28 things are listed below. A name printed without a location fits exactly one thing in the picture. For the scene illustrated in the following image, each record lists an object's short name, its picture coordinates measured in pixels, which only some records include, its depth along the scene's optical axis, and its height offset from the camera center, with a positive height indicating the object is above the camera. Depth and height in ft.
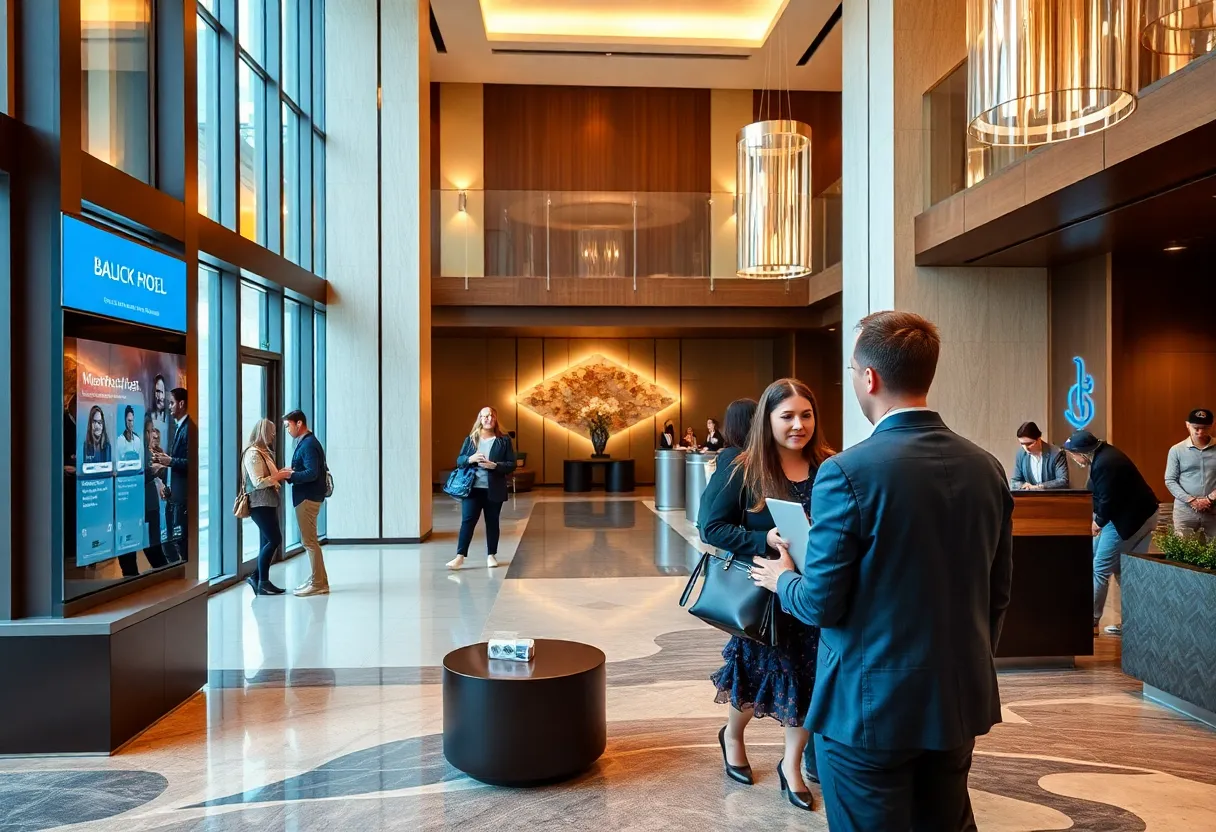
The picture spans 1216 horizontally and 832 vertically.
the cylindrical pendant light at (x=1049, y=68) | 14.70 +5.82
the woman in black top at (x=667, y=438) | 54.25 -1.27
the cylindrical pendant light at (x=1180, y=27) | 16.89 +7.59
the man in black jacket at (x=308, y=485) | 26.25 -1.92
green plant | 15.14 -2.32
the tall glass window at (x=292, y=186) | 34.81 +9.07
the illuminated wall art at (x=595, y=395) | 68.49 +1.72
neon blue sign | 32.83 +0.50
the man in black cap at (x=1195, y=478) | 23.03 -1.64
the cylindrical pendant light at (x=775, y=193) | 26.96 +6.78
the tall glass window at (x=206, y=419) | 27.99 +0.02
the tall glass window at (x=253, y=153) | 30.71 +9.28
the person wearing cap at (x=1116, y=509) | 21.13 -2.21
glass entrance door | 30.63 +0.68
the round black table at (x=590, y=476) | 64.03 -4.12
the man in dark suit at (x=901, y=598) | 6.13 -1.26
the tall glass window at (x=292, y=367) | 34.87 +2.04
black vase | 65.36 -1.62
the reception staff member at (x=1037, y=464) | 22.57 -1.25
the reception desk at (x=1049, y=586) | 18.20 -3.43
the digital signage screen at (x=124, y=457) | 14.40 -0.63
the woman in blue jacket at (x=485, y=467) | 30.45 -1.65
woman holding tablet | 10.96 -1.32
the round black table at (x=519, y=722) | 12.06 -4.09
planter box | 14.61 -3.64
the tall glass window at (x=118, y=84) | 17.76 +6.82
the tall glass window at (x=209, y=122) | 27.71 +9.32
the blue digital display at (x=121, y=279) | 14.30 +2.46
